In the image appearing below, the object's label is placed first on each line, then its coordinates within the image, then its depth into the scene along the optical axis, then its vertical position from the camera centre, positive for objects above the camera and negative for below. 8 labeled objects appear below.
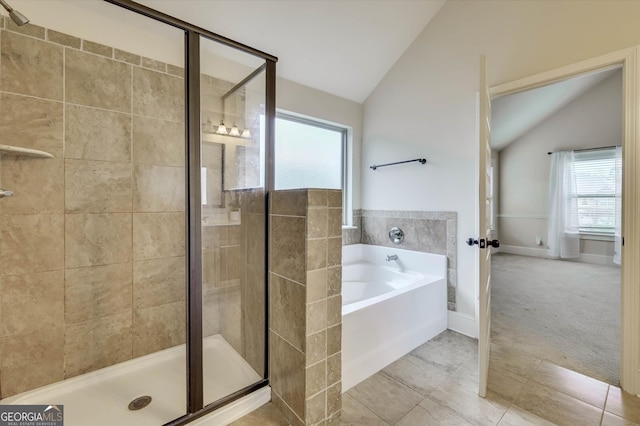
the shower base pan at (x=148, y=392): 1.39 -1.05
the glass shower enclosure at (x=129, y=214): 1.43 -0.01
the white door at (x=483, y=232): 1.54 -0.12
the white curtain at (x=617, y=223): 4.41 -0.19
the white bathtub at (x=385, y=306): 1.70 -0.74
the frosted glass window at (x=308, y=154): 2.64 +0.63
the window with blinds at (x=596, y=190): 4.64 +0.40
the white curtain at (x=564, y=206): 4.99 +0.11
